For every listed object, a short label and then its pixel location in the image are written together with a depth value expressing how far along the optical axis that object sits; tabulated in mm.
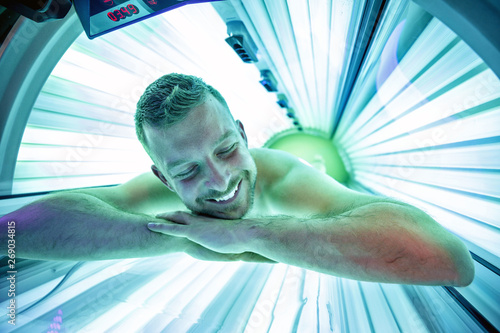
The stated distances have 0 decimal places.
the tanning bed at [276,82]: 305
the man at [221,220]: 255
